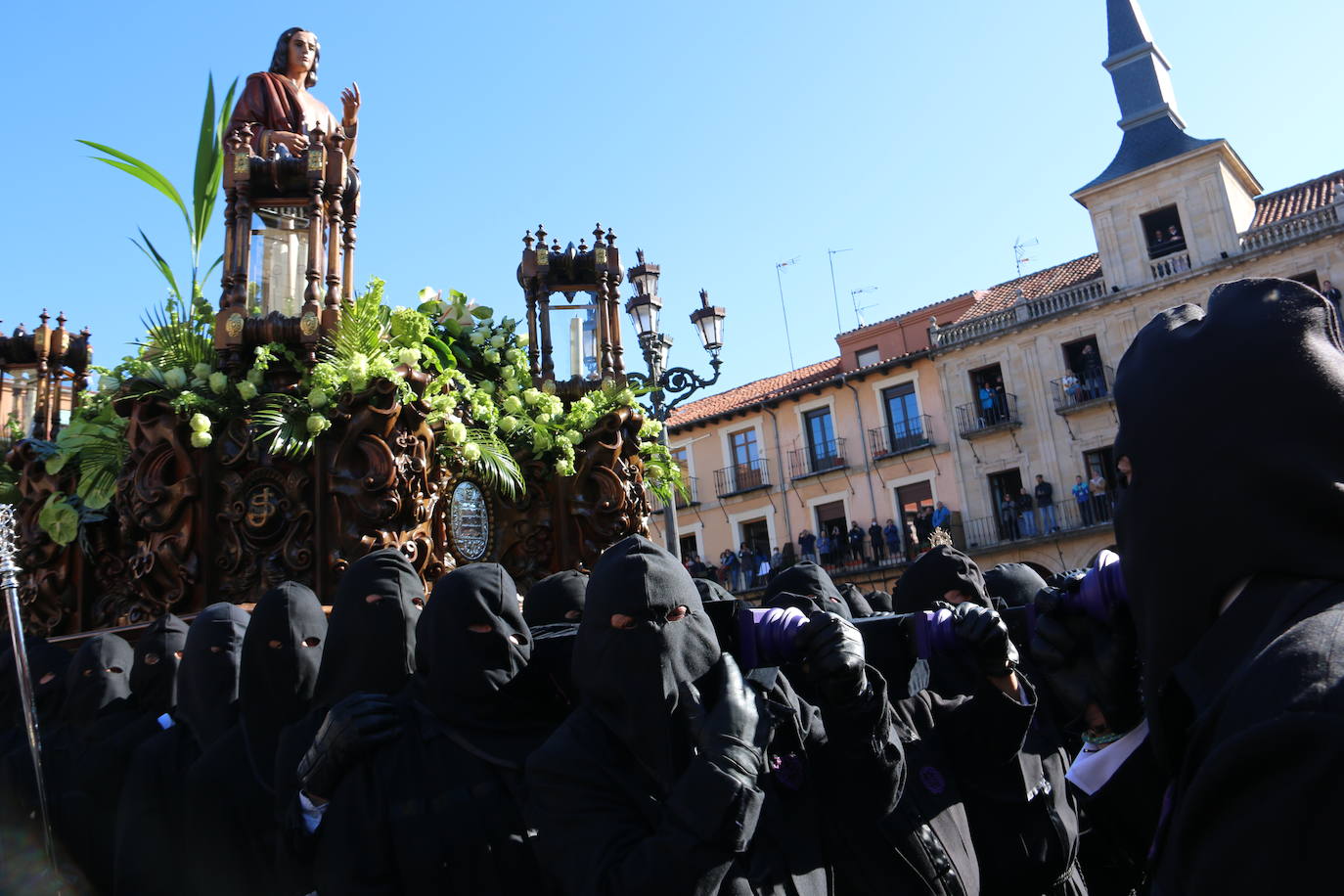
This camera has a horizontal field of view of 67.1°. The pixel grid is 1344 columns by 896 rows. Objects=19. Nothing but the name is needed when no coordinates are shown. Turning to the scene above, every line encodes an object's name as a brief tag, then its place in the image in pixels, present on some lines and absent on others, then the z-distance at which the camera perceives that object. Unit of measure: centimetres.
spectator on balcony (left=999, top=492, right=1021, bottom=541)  3238
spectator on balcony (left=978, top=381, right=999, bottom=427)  3353
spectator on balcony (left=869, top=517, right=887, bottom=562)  3347
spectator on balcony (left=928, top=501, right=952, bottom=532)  3152
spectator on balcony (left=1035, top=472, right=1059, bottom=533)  3109
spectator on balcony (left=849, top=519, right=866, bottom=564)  3422
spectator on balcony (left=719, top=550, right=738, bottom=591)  3697
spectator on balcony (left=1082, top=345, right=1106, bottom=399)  3123
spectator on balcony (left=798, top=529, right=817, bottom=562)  3509
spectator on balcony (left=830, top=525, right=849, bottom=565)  3562
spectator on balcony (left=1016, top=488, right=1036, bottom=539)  3164
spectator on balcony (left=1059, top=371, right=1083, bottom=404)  3152
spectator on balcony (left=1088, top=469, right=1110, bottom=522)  3003
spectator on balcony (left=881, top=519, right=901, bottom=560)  3391
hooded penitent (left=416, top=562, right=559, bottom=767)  377
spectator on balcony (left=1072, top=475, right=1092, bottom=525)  3053
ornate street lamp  1130
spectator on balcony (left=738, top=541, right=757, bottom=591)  3656
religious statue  770
